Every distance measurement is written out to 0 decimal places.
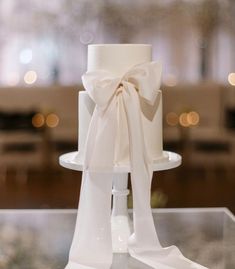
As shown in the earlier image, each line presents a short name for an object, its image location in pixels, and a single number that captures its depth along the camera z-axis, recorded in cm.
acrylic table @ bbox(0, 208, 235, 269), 115
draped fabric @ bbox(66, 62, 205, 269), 104
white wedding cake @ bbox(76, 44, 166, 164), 110
